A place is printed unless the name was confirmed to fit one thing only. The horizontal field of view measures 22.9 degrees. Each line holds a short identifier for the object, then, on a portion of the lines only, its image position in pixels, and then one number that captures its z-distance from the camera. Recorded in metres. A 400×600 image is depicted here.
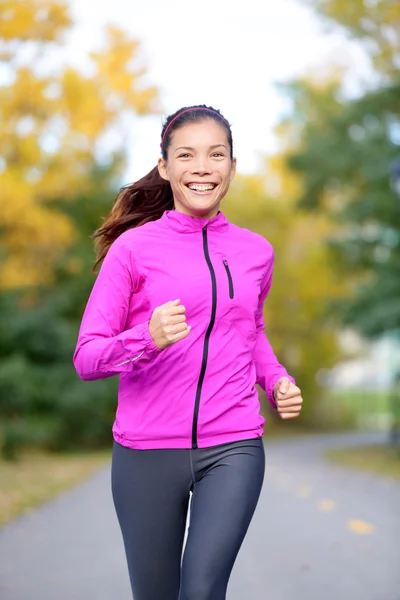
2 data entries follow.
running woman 3.19
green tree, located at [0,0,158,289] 18.48
